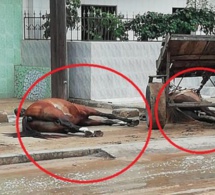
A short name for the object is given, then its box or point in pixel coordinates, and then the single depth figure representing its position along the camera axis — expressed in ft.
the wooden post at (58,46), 56.18
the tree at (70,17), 63.87
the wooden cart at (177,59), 41.72
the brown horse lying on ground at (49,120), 39.19
